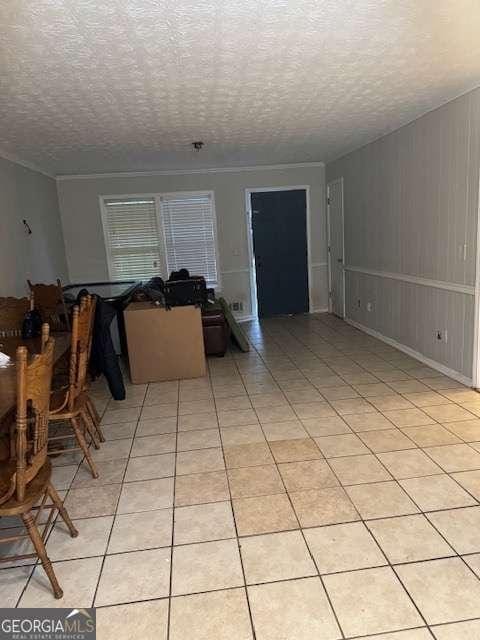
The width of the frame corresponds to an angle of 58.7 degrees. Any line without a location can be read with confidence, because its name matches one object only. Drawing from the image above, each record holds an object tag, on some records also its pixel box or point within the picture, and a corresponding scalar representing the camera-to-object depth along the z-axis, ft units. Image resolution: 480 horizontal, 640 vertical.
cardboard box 13.47
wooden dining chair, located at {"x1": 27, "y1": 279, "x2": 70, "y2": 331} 12.25
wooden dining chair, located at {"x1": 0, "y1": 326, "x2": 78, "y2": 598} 5.08
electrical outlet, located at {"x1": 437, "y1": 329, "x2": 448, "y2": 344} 12.64
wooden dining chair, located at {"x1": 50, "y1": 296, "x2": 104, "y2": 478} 7.91
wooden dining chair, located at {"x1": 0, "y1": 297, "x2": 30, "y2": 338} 10.69
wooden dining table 5.72
